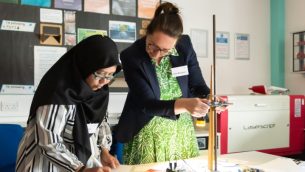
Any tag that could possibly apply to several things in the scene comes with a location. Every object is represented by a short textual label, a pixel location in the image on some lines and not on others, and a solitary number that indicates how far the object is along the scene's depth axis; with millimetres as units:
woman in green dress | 1393
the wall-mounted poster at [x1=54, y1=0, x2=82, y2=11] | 2551
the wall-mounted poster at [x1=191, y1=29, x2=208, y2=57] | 3070
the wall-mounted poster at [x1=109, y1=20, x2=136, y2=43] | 2729
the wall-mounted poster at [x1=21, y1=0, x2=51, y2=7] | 2438
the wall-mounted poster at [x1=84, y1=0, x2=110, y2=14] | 2645
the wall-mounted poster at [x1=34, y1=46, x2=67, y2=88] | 2477
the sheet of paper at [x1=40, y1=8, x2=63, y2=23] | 2488
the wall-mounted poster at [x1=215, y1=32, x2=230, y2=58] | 3197
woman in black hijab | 992
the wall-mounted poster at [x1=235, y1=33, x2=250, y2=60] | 3297
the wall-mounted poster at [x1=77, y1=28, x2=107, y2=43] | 2609
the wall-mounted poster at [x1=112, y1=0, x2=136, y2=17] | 2740
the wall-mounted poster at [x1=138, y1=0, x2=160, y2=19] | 2830
